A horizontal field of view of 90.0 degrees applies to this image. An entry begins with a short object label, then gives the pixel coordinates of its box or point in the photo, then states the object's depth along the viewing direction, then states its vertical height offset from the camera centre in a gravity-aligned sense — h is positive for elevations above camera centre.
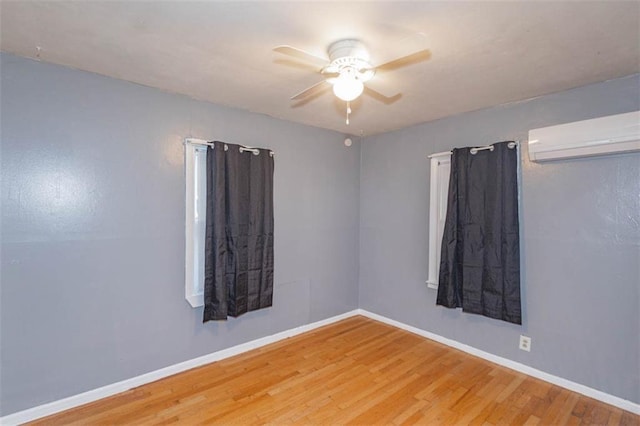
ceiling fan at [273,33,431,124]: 1.82 +0.90
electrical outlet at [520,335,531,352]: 2.79 -1.11
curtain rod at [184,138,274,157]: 2.78 +0.65
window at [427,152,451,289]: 3.45 +0.08
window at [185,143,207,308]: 2.79 -0.04
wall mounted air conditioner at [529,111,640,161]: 2.19 +0.59
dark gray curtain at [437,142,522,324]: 2.82 -0.19
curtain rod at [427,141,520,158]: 2.82 +0.65
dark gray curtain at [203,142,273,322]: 2.85 -0.16
